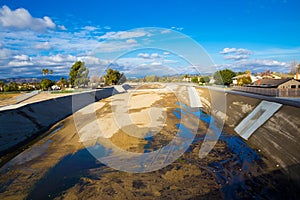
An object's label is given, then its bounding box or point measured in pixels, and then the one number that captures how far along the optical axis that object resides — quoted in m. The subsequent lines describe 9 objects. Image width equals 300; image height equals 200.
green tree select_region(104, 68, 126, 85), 94.32
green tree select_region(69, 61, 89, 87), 65.08
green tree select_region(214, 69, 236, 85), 76.40
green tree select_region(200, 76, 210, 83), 86.84
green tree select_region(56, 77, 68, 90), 80.66
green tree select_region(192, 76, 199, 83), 97.50
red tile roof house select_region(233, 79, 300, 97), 26.02
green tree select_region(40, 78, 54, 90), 67.25
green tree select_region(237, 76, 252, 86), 69.17
